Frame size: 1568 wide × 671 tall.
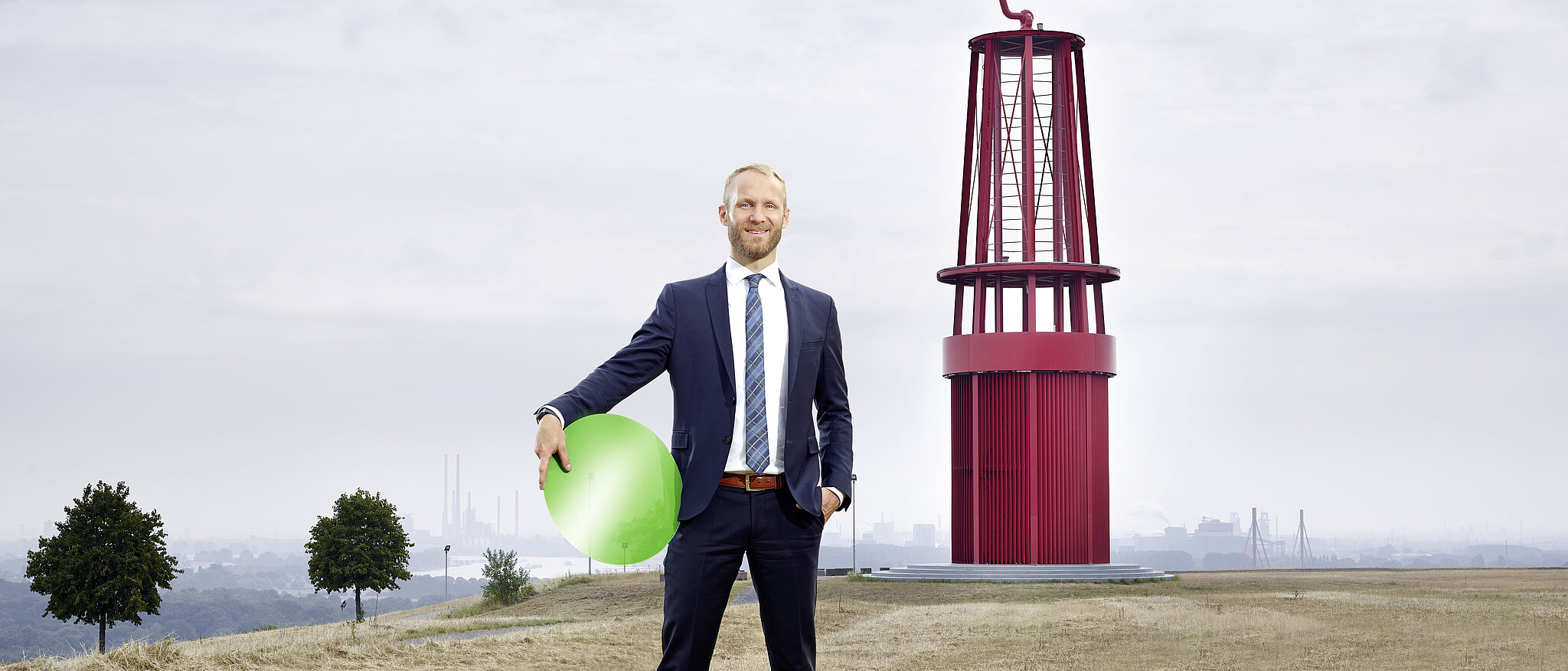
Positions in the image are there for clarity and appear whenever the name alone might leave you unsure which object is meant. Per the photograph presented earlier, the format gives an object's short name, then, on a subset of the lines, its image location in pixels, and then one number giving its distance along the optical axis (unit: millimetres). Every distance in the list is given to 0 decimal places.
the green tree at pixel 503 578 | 48000
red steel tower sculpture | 42938
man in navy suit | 5570
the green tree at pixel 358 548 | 48500
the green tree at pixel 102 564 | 40562
